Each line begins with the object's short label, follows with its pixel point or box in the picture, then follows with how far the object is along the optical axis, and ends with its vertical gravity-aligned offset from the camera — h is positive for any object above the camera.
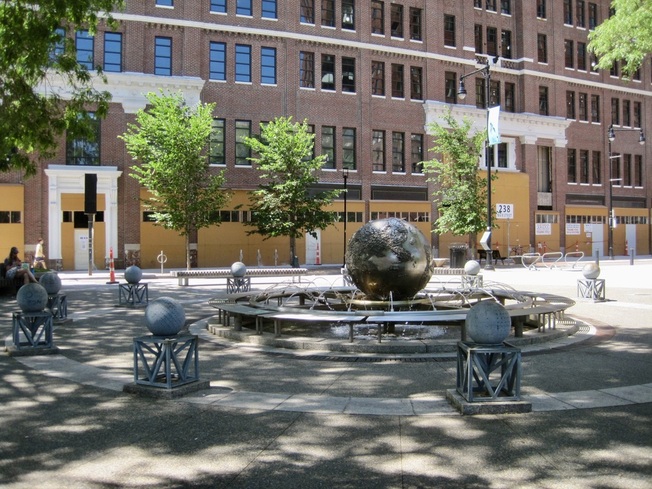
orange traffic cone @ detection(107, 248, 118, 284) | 23.75 -0.94
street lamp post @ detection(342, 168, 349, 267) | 33.49 +4.83
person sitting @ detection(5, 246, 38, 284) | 17.09 -0.43
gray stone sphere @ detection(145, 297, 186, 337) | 6.89 -0.75
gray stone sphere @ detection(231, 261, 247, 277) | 17.48 -0.47
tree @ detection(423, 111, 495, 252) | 34.09 +4.45
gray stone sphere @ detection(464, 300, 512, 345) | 6.25 -0.78
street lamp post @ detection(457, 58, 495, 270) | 28.11 +2.52
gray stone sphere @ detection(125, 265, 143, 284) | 15.66 -0.54
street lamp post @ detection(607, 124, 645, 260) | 44.16 +3.59
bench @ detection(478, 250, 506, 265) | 38.53 -0.21
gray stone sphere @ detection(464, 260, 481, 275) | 18.06 -0.47
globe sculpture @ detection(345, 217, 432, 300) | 11.03 -0.11
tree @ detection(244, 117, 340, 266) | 31.73 +3.71
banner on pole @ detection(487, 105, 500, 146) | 25.97 +5.78
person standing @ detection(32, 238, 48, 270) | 24.31 -0.09
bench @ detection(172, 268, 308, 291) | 22.56 -0.77
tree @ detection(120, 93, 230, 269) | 28.44 +4.59
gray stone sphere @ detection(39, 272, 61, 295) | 12.18 -0.56
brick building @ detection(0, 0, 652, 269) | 32.91 +9.80
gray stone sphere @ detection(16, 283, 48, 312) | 9.45 -0.69
